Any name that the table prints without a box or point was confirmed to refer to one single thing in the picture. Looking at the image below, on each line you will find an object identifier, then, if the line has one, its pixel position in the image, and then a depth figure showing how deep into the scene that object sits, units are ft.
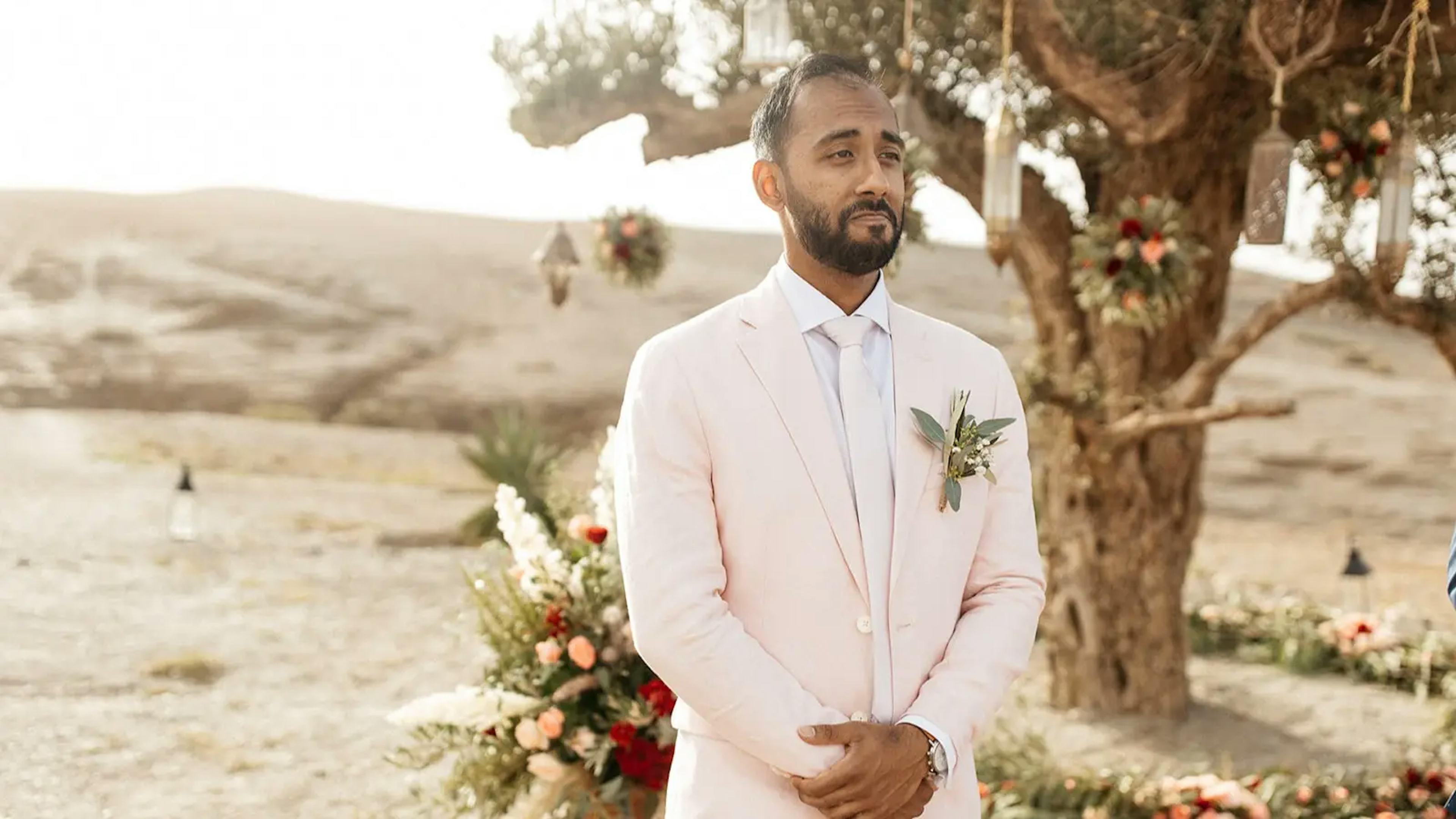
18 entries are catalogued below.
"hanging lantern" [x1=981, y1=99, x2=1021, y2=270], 14.08
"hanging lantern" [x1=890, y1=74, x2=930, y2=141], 16.80
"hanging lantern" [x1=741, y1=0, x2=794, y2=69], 15.37
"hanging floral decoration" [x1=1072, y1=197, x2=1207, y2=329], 16.35
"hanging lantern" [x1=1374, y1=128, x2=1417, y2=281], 13.52
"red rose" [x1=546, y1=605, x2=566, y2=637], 12.59
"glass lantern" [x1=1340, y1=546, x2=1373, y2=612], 29.32
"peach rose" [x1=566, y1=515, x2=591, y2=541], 13.01
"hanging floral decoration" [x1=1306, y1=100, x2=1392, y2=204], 15.47
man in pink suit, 6.76
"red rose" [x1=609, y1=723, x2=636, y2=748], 11.87
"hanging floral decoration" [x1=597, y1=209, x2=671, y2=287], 22.79
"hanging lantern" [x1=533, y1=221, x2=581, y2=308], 21.95
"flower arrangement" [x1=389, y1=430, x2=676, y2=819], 12.19
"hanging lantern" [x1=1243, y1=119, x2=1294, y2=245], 14.33
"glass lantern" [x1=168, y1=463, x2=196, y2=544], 41.52
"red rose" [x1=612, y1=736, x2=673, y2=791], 12.21
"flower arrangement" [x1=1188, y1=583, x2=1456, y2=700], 26.96
